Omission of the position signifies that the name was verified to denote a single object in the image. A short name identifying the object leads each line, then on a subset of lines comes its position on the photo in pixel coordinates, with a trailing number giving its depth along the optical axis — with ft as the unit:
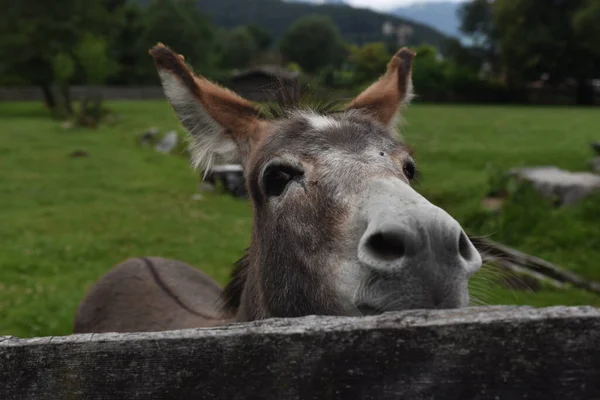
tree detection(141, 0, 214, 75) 183.42
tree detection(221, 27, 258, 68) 281.54
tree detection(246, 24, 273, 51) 434.71
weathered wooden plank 4.29
